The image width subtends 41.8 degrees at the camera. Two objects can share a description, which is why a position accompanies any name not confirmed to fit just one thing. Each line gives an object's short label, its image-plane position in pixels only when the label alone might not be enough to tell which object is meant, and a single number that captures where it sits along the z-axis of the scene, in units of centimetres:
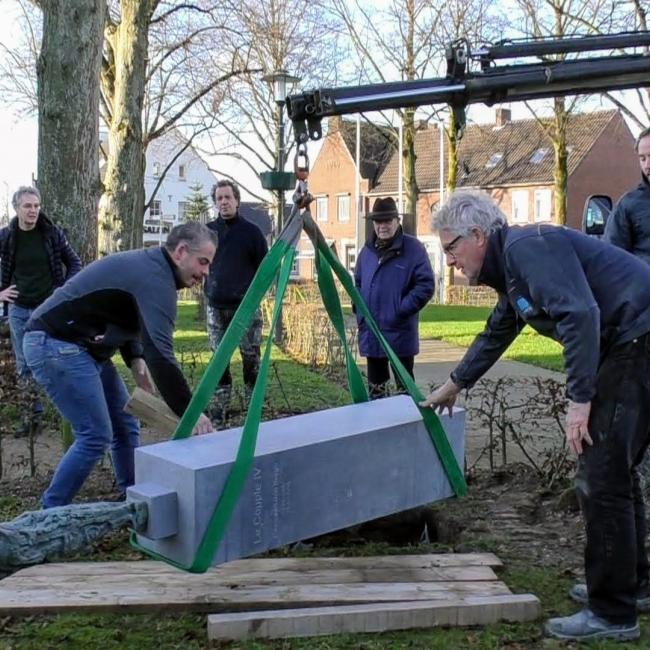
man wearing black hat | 621
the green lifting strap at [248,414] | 290
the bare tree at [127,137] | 1140
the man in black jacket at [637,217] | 448
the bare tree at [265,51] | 1940
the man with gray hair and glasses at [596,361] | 305
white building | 6028
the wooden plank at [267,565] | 381
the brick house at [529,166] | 4059
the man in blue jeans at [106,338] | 378
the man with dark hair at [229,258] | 696
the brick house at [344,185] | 4759
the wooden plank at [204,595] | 344
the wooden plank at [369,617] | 325
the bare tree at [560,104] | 2227
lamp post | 1223
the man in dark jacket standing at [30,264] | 704
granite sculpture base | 292
